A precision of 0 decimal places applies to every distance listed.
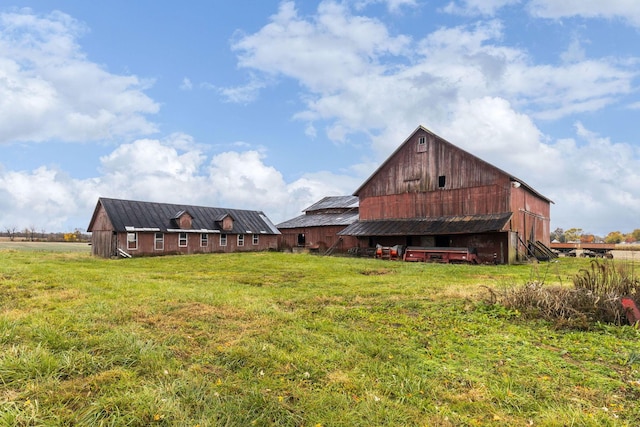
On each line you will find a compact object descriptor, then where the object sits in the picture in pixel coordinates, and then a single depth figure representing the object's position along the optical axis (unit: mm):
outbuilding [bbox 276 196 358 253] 37531
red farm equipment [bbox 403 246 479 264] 24578
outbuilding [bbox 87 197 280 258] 30734
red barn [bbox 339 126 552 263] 25703
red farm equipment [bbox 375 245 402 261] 27906
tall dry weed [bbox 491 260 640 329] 7148
